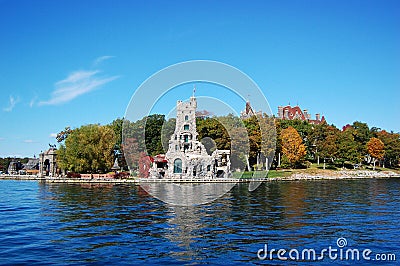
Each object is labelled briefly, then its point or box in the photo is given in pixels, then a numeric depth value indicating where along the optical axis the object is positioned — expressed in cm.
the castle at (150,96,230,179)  6844
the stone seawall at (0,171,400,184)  6469
